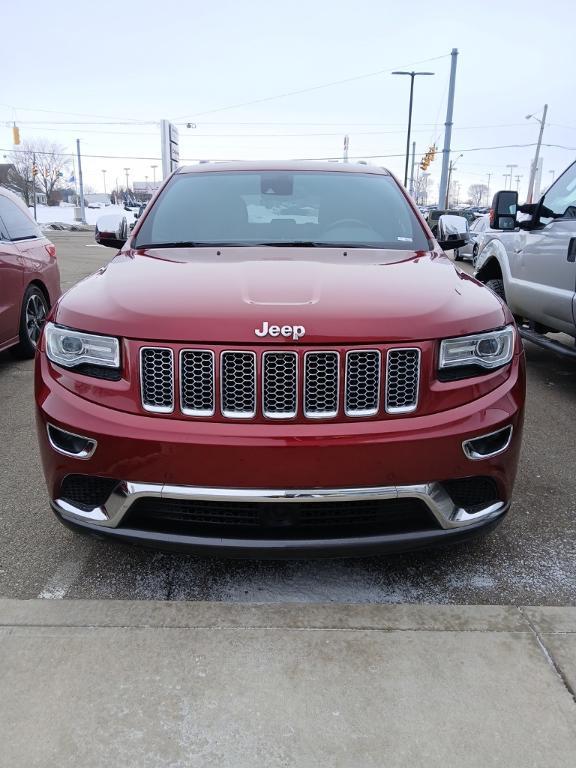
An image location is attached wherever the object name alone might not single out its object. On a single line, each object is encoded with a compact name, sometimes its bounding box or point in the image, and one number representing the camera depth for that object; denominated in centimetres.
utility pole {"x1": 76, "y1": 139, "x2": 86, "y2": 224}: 6091
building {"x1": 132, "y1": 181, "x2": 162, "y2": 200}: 10790
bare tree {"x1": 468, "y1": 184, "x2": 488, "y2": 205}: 13081
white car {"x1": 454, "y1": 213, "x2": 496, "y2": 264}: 1631
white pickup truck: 503
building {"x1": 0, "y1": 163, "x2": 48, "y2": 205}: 7829
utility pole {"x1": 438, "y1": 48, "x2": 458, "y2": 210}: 2931
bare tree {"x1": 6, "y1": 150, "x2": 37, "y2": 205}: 7888
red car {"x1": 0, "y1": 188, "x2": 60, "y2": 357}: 586
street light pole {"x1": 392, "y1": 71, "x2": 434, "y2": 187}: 3251
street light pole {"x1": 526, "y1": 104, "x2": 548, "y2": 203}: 5528
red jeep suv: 226
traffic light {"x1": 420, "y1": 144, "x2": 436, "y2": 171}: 4200
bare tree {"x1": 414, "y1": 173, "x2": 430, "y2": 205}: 8011
